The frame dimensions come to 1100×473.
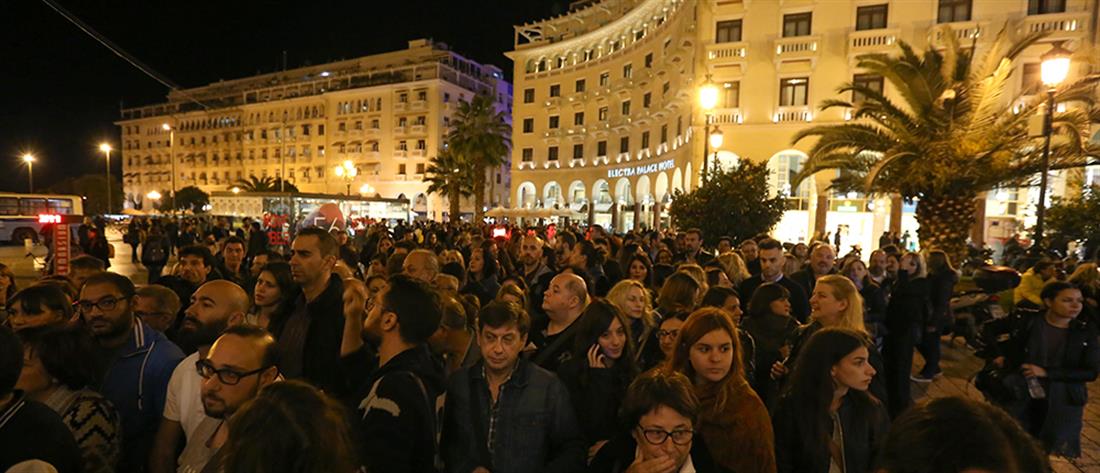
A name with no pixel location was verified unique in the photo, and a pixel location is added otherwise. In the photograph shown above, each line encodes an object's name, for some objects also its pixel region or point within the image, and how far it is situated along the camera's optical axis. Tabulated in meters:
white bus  25.52
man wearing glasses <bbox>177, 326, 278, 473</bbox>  2.23
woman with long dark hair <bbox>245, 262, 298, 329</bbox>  4.13
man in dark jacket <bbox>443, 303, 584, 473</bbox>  2.73
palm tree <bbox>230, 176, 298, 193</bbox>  59.42
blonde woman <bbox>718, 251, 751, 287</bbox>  7.31
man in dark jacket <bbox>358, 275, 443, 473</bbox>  2.28
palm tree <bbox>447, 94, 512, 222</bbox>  35.91
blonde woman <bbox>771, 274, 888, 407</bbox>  4.05
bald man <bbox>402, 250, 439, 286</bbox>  5.87
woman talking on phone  3.07
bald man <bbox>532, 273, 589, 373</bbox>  4.04
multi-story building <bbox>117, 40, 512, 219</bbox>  60.75
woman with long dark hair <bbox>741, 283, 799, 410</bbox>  4.15
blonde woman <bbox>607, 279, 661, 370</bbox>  4.14
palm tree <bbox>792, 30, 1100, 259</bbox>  12.51
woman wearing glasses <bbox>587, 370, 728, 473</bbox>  2.24
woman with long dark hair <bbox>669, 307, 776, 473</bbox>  2.59
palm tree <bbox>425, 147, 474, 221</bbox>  39.25
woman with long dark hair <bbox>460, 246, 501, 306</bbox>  7.44
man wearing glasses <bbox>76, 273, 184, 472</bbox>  2.99
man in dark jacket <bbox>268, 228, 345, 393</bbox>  3.64
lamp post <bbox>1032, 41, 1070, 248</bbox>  9.23
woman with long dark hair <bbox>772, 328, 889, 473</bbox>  2.69
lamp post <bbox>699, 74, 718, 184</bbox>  12.95
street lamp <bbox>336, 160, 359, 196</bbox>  27.94
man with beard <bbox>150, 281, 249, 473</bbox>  2.72
